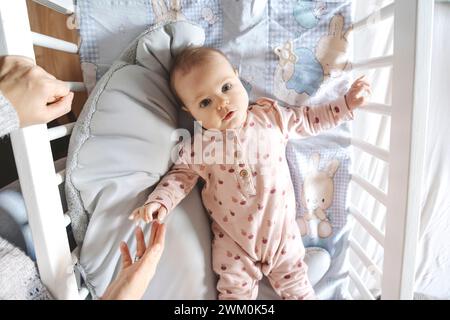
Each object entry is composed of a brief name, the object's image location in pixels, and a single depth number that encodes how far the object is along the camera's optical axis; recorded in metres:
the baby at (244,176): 0.74
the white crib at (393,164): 0.56
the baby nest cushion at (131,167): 0.71
